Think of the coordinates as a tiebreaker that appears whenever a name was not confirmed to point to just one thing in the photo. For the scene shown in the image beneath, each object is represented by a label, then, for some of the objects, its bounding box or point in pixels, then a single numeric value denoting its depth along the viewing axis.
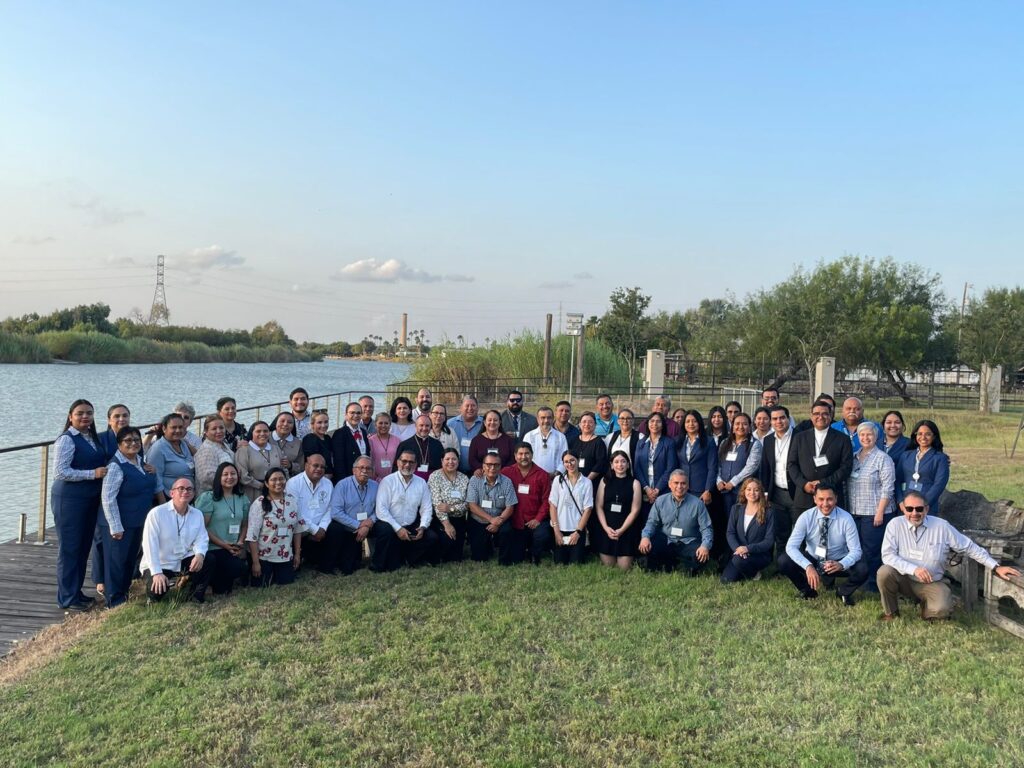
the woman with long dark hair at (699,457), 7.15
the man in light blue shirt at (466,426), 7.93
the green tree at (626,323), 39.28
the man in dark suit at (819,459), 6.33
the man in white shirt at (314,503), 6.66
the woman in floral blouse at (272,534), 6.24
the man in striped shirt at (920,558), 5.62
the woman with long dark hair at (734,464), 7.00
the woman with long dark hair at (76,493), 5.79
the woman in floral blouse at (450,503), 7.19
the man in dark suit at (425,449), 7.42
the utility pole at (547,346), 24.54
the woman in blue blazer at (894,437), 6.68
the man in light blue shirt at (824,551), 6.01
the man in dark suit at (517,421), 8.29
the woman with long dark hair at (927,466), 6.28
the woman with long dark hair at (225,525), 6.03
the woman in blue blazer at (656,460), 7.27
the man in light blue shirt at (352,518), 6.82
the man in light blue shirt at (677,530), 6.84
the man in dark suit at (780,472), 6.75
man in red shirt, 7.23
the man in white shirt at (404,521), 6.90
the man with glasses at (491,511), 7.16
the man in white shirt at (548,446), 7.81
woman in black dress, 7.04
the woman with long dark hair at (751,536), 6.46
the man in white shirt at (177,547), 5.69
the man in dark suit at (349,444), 7.45
